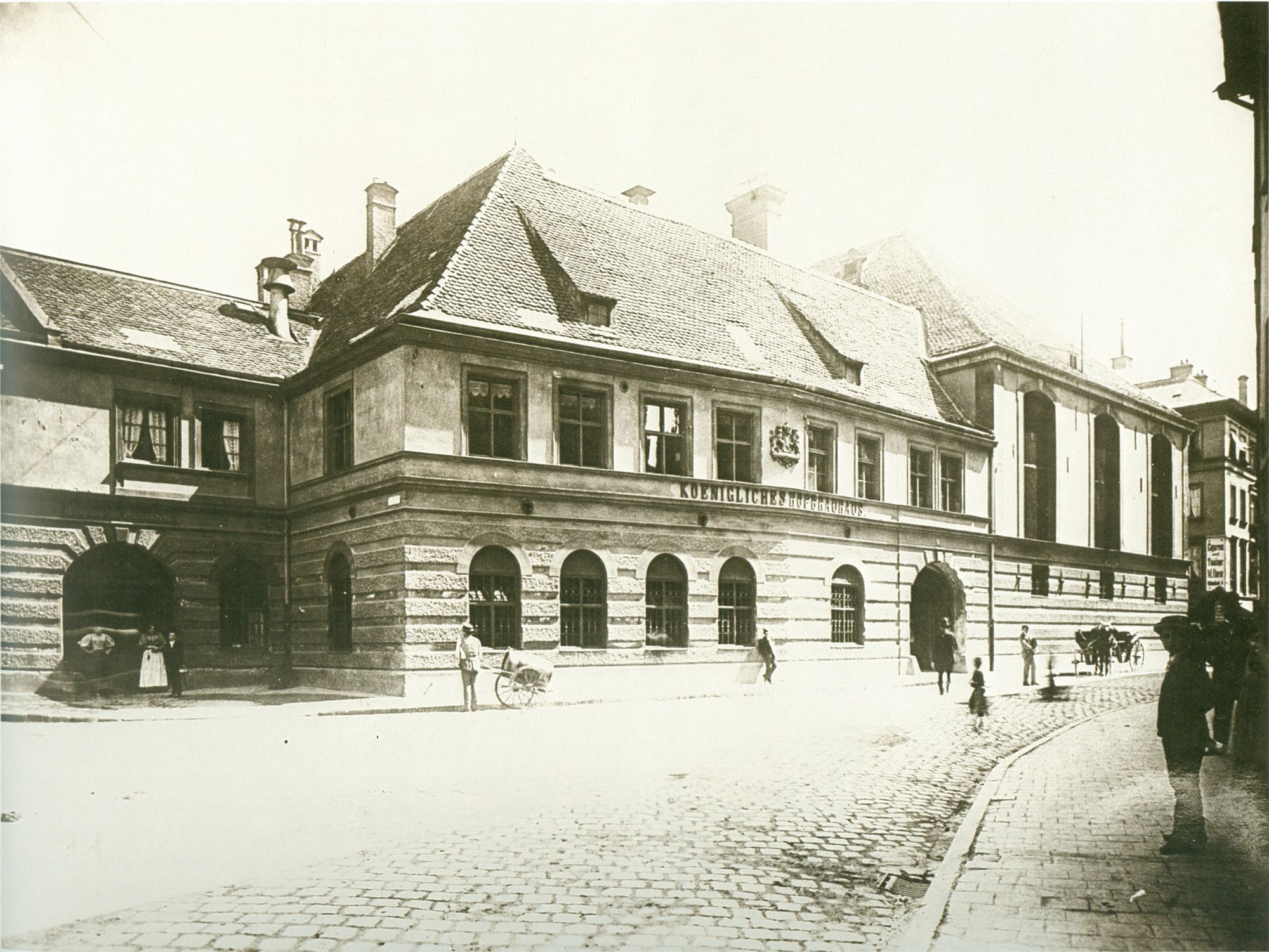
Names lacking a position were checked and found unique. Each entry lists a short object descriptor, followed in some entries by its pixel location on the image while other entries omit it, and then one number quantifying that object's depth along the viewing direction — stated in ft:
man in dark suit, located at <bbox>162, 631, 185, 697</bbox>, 64.39
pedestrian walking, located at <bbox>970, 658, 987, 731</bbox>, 60.03
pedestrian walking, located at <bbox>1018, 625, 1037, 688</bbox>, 80.48
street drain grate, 21.65
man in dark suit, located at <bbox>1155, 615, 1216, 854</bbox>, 22.90
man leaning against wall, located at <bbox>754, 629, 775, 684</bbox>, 75.05
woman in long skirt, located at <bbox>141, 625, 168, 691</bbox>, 63.26
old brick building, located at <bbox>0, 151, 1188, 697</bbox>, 62.69
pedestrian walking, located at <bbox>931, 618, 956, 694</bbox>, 73.31
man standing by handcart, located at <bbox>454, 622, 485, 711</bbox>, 56.95
